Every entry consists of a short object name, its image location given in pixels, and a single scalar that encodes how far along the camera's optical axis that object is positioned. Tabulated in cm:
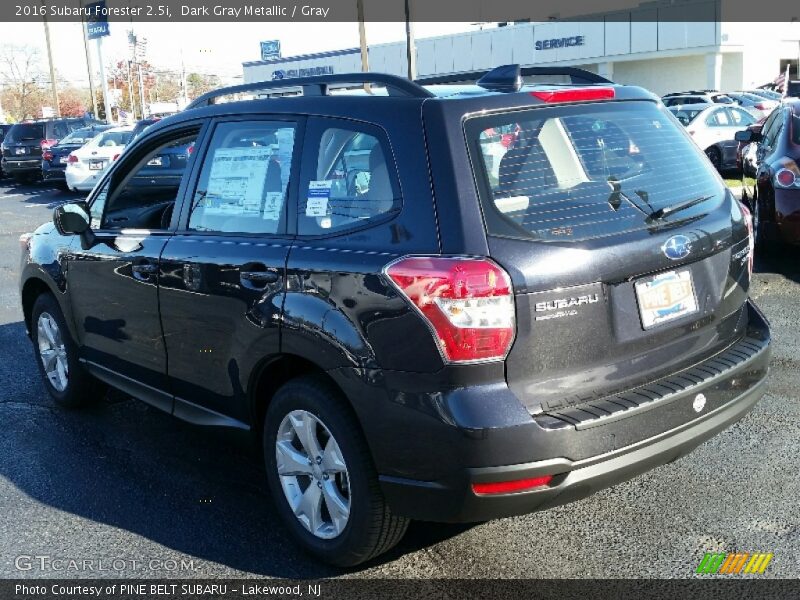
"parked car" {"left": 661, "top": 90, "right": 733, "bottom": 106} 2764
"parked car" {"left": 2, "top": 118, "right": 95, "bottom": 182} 2438
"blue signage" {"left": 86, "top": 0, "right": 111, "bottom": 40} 4031
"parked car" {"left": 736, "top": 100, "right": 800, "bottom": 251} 777
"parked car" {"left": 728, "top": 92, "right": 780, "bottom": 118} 2275
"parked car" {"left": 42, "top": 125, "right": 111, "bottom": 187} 2205
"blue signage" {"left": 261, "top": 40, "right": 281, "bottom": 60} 6822
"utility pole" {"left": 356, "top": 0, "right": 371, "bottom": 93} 2553
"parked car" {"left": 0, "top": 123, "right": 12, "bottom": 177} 2821
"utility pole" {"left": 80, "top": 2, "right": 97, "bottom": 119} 4100
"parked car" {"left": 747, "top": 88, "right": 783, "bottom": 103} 3251
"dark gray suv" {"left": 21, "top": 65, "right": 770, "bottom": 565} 295
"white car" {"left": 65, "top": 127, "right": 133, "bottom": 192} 1964
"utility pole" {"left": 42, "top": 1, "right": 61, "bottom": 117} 4519
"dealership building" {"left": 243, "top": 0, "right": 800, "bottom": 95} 4528
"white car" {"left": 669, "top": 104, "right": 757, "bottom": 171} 1767
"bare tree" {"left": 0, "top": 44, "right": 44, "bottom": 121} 7981
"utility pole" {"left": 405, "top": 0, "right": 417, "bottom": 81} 2325
